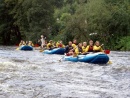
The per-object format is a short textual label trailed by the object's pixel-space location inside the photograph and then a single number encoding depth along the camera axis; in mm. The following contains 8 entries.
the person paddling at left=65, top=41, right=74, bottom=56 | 19991
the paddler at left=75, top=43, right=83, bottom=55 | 17672
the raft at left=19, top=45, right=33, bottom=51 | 29781
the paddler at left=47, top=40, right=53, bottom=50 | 26727
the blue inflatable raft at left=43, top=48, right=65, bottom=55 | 23609
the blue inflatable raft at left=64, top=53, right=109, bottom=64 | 16203
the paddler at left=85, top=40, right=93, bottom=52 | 17859
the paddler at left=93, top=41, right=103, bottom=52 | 17656
